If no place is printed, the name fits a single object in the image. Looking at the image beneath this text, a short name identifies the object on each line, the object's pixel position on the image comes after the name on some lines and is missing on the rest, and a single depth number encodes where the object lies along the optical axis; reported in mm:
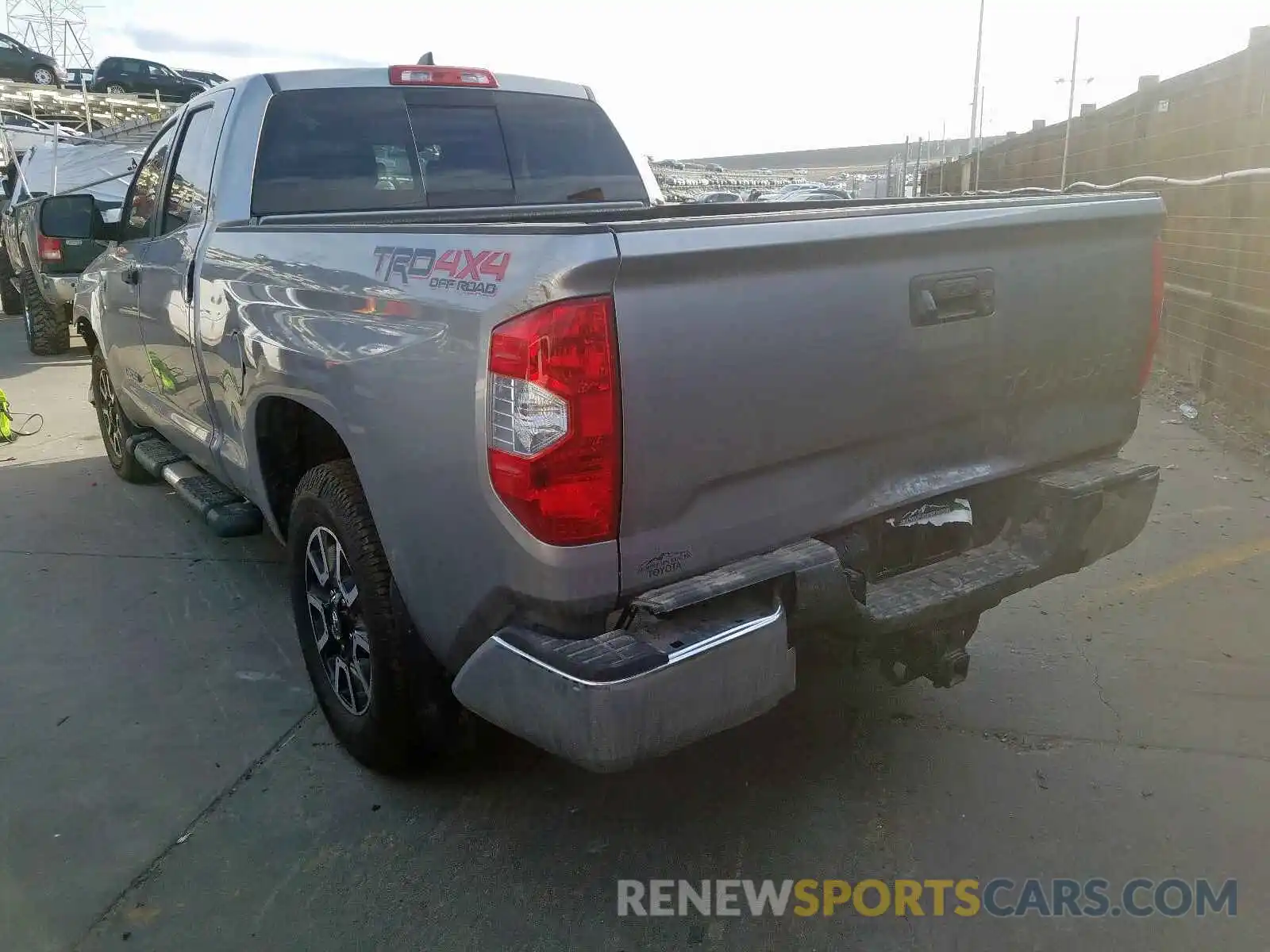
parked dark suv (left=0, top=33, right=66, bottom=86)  28453
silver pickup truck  2051
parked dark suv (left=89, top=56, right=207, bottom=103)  31141
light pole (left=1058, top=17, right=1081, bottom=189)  11883
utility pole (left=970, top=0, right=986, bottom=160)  28828
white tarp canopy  11148
